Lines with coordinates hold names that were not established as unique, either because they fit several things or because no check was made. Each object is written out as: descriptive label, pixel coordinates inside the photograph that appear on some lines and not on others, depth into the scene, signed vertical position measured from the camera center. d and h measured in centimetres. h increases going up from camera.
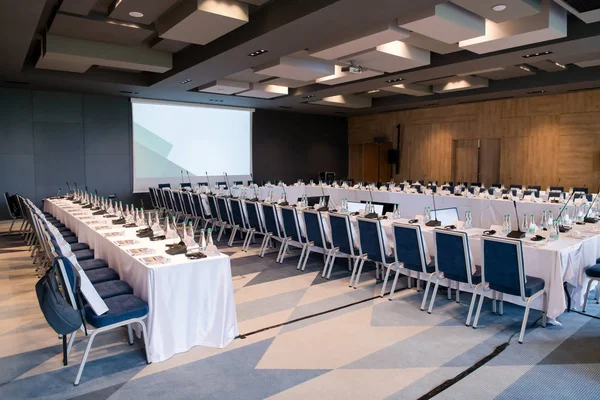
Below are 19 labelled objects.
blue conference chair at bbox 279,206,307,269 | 648 -87
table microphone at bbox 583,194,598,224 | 579 -62
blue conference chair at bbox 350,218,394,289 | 512 -85
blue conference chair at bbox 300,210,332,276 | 600 -87
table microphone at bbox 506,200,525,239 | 473 -68
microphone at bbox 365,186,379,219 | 610 -60
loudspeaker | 1686 +72
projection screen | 1382 +107
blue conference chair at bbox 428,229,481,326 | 425 -89
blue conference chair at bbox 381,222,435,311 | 466 -87
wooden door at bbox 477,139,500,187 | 1422 +45
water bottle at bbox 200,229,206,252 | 392 -65
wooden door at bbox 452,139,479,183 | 1480 +51
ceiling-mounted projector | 883 +219
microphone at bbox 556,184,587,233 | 528 -67
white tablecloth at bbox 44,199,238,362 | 346 -107
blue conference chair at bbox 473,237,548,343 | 388 -94
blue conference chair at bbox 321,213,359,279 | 554 -85
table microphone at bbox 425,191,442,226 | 552 -64
